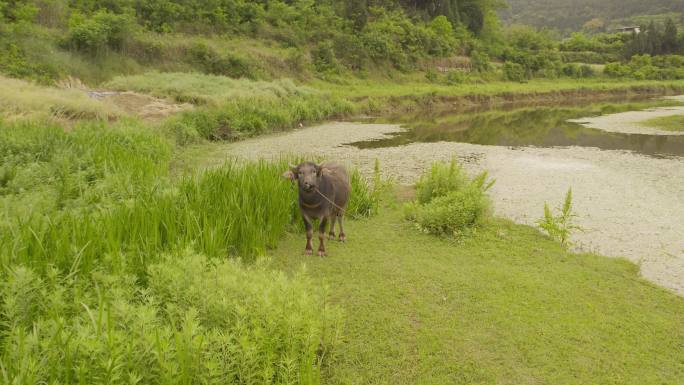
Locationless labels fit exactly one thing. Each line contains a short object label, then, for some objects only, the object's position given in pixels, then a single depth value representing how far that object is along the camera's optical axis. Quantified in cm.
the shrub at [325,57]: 3069
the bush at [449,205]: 607
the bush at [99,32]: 2056
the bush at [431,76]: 3578
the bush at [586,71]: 4763
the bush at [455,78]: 3603
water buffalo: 475
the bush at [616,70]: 4828
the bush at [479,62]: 4119
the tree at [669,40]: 6069
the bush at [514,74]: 4149
